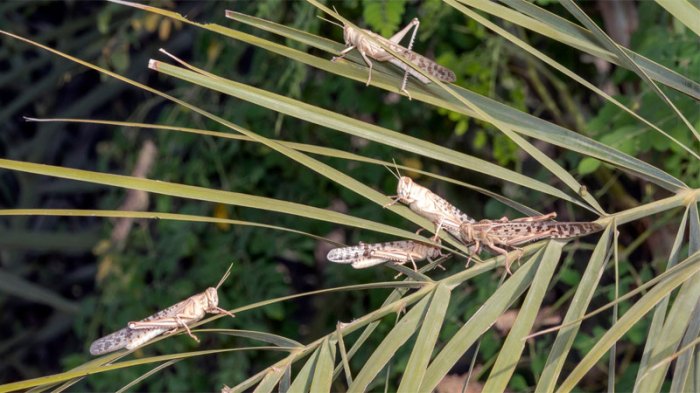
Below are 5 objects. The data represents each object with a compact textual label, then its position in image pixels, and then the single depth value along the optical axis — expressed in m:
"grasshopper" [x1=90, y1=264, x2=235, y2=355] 1.09
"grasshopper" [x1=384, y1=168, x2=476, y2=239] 1.07
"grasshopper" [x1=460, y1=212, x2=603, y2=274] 1.03
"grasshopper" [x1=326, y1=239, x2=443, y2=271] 1.08
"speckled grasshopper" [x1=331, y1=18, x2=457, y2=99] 1.06
